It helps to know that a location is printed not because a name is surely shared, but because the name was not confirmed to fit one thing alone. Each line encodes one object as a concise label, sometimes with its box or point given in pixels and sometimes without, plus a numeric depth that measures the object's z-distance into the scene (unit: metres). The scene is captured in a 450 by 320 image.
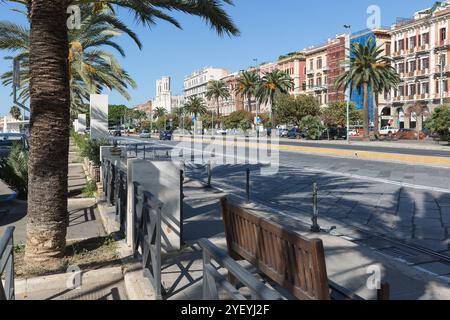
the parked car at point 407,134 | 52.66
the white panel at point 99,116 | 15.41
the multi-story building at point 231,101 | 116.88
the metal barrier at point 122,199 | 7.29
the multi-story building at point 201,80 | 147.62
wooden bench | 3.32
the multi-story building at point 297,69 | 92.56
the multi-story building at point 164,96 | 177.62
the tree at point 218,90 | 108.32
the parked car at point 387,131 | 62.03
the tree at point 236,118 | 93.62
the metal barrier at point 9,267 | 3.95
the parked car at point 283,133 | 68.91
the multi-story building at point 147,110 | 186.95
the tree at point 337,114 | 64.12
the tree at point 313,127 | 54.94
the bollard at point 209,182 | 14.35
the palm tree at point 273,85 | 72.20
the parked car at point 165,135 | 59.94
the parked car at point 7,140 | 19.19
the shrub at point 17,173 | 11.79
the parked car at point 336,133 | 58.69
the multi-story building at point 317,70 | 85.19
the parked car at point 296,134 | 62.31
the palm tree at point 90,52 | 17.14
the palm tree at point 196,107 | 115.06
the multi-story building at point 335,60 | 79.25
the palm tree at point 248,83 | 83.88
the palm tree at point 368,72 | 49.72
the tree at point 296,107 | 66.25
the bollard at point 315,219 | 8.04
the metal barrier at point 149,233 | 4.66
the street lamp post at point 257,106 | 70.19
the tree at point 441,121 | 37.75
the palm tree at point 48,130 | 5.91
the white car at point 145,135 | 72.60
